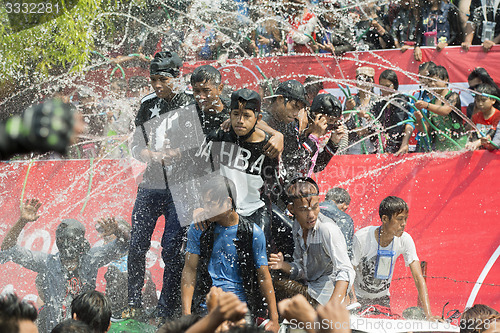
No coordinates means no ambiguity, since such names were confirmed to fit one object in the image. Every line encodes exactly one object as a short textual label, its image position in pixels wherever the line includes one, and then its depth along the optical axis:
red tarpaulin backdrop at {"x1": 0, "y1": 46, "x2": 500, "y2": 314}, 10.66
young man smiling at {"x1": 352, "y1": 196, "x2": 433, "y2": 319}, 9.23
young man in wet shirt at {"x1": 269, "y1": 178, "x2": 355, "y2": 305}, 7.95
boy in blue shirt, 7.65
